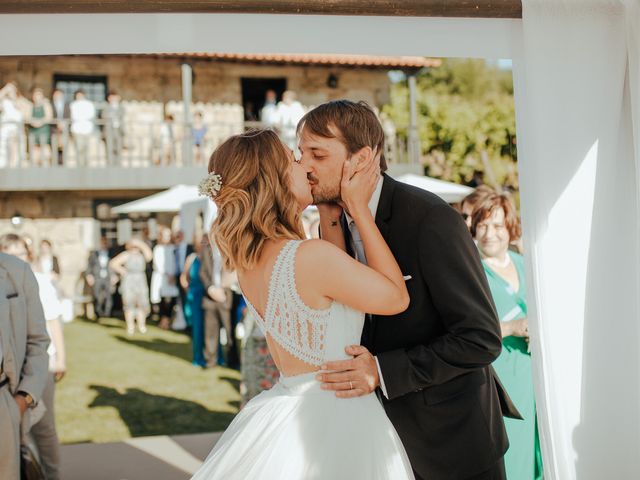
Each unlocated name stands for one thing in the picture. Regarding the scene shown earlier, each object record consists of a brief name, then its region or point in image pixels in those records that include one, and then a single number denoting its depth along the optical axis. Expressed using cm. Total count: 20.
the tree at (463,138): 2327
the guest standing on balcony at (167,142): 1733
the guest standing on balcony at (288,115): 1685
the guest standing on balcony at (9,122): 1636
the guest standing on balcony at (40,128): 1667
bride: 221
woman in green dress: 391
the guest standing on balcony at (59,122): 1674
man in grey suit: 329
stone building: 1725
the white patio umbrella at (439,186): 1380
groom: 229
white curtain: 274
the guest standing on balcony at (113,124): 1681
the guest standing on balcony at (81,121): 1634
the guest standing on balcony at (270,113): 1716
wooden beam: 256
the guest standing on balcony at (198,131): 1712
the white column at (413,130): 1847
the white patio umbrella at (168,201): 1411
